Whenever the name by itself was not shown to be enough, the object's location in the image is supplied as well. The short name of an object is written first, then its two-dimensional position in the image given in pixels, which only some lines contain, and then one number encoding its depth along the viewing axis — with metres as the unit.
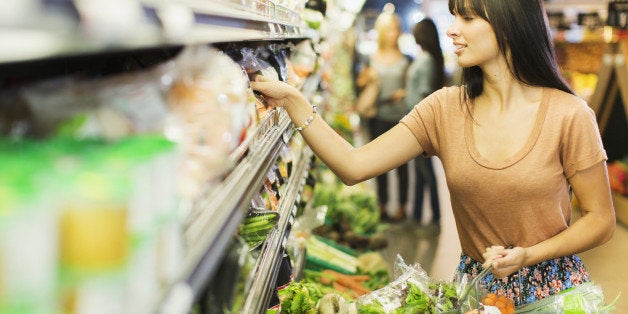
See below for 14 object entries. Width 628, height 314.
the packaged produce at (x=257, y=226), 1.91
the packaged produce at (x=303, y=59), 3.35
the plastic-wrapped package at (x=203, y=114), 1.10
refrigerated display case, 0.64
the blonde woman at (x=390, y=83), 6.42
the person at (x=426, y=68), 5.89
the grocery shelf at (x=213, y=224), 0.96
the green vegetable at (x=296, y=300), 2.38
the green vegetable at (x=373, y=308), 2.20
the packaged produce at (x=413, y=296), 2.16
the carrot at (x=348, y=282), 3.63
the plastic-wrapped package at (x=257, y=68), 1.98
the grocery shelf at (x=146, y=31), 0.59
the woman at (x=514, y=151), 2.16
